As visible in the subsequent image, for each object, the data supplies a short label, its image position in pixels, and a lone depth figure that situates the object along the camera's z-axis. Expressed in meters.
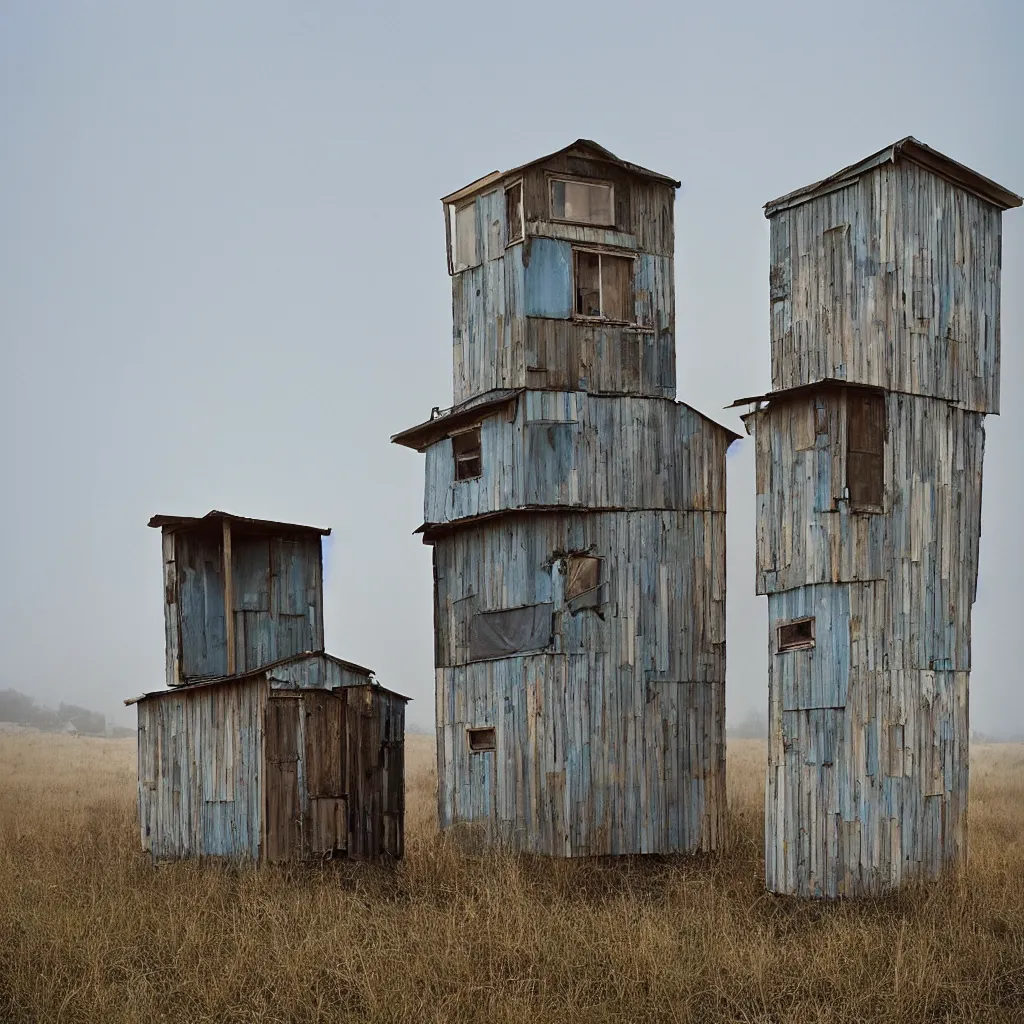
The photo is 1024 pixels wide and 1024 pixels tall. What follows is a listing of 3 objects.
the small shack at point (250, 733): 27.23
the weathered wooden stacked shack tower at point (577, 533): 28.22
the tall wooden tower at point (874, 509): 23.20
